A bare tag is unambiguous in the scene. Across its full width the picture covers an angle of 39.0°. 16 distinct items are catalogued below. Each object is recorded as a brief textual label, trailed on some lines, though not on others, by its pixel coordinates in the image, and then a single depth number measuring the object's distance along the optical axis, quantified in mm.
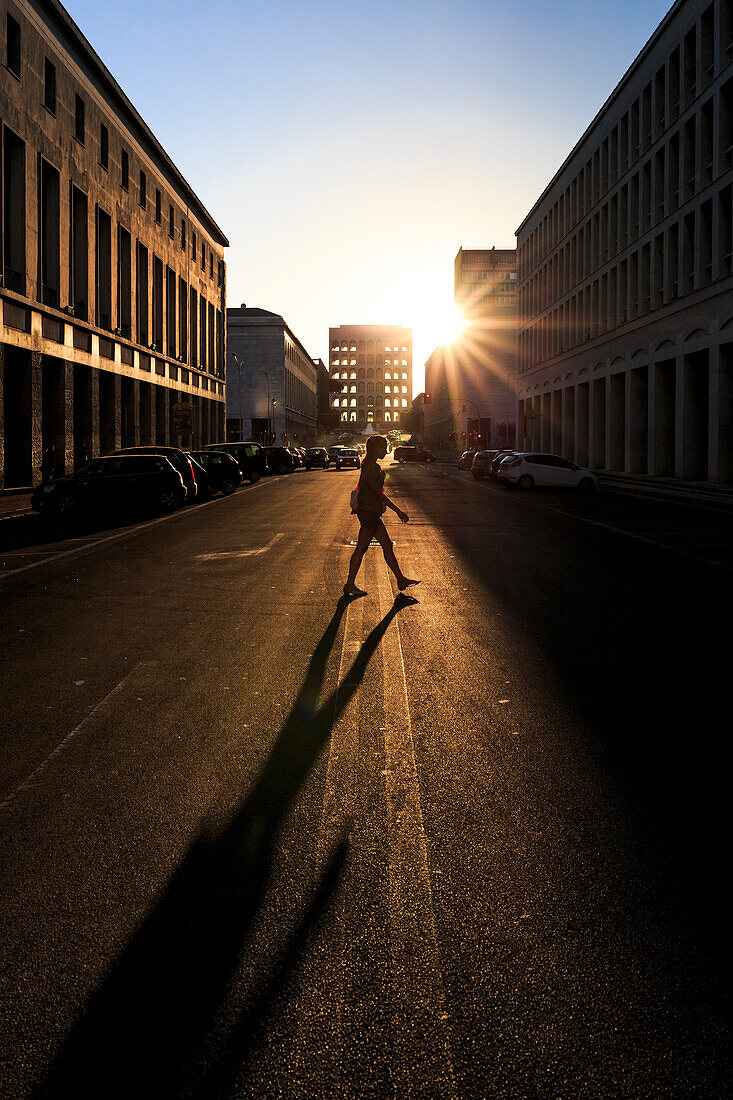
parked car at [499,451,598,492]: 36812
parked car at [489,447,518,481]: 43562
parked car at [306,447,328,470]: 70375
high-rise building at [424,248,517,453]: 130625
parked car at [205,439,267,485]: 43625
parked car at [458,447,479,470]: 63369
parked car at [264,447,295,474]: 57228
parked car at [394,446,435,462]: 90500
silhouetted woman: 11234
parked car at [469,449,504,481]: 48378
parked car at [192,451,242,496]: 34062
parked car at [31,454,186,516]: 23219
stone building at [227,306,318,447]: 115250
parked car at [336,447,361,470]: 67000
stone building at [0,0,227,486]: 32375
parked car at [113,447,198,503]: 26281
